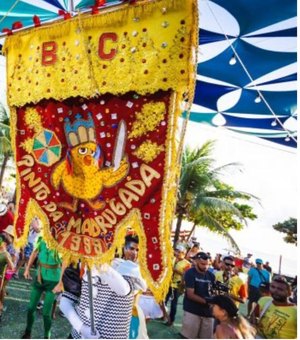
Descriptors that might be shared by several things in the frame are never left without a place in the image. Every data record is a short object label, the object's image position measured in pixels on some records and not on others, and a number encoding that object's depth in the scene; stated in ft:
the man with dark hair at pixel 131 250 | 9.98
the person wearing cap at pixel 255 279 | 26.13
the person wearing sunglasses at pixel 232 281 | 21.20
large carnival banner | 6.84
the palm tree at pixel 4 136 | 51.50
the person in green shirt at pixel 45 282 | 13.46
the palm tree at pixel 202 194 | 40.91
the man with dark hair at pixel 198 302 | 15.29
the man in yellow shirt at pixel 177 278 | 20.55
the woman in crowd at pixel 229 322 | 8.65
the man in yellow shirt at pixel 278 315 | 11.46
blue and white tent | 11.75
